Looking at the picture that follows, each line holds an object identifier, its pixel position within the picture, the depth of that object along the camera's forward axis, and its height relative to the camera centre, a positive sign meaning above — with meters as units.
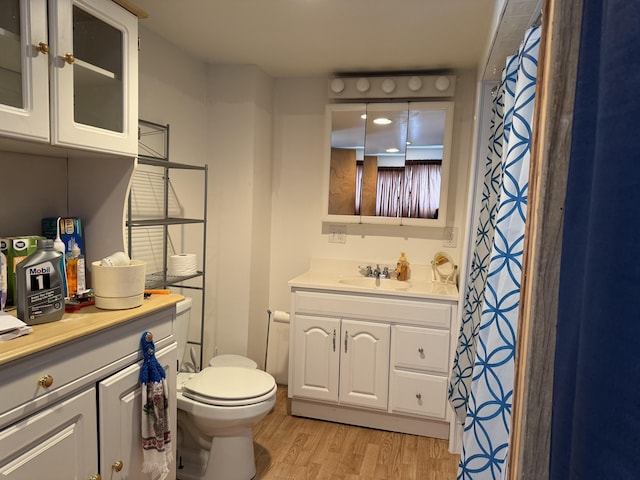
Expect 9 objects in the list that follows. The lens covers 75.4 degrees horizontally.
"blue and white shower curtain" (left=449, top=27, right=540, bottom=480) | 1.02 -0.23
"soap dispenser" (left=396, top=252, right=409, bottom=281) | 2.80 -0.37
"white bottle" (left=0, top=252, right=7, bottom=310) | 1.33 -0.27
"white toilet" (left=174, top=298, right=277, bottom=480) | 1.90 -0.96
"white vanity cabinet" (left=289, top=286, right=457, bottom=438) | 2.41 -0.88
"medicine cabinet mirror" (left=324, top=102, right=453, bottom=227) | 2.74 +0.35
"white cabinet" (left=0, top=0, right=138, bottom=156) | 1.19 +0.41
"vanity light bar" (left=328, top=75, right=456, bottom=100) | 2.65 +0.83
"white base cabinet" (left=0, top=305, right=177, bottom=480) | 1.08 -0.61
